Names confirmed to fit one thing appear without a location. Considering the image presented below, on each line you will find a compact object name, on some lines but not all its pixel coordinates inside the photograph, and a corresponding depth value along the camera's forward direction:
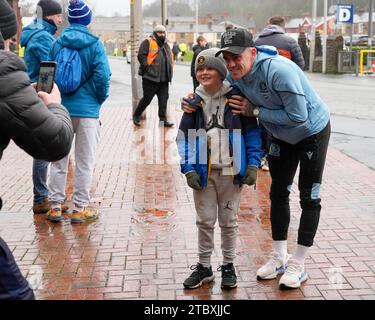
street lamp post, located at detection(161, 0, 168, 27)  14.03
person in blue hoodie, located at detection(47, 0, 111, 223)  5.27
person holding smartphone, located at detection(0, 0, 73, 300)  2.18
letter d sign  27.22
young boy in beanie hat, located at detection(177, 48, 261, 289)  3.84
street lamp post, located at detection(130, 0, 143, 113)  12.77
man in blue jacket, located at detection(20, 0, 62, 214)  5.59
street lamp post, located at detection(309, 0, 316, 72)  29.33
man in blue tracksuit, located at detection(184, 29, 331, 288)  3.64
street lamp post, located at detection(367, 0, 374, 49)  29.36
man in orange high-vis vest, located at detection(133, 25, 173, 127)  10.77
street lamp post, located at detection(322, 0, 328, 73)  28.83
